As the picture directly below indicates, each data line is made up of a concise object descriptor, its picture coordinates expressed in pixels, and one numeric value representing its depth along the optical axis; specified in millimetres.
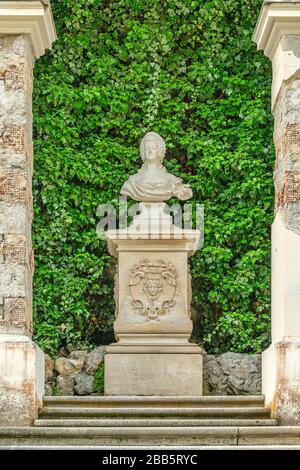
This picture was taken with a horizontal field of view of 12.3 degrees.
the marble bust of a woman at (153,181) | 13148
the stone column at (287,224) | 11031
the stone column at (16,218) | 10992
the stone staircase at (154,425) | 10500
